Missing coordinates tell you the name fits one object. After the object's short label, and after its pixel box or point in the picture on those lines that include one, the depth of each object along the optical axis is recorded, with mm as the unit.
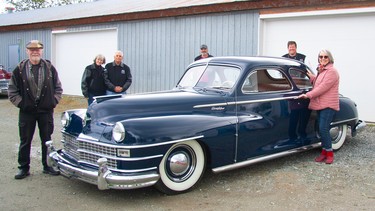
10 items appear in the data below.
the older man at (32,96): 5285
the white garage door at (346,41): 8922
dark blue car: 4402
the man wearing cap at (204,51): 8922
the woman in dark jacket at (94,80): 7730
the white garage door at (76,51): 14891
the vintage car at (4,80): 16125
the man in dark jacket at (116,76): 7750
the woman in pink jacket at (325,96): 5918
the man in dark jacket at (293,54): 7988
